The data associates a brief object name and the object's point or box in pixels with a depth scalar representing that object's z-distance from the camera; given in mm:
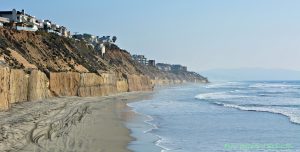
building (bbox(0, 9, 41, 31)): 85875
